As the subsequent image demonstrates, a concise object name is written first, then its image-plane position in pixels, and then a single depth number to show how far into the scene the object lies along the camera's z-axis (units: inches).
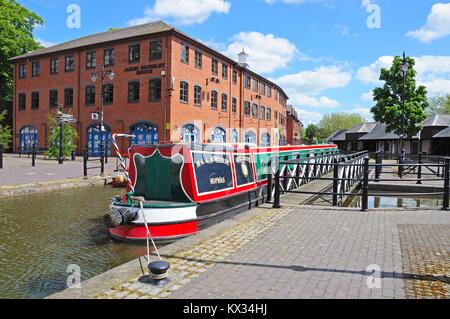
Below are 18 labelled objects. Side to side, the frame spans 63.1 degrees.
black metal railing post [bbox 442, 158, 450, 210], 314.0
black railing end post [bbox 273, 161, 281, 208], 330.0
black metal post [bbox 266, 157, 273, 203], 361.1
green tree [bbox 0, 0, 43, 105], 1488.7
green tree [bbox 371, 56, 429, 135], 1365.7
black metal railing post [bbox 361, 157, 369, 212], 309.5
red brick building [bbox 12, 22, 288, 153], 1095.6
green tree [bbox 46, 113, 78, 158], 1049.5
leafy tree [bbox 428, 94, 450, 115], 2586.1
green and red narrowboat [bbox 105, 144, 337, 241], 265.1
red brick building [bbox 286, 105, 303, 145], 2689.0
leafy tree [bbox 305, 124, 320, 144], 3396.7
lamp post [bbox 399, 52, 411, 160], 697.6
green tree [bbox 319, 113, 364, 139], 3358.0
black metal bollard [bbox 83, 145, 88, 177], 611.8
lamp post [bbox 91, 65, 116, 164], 976.3
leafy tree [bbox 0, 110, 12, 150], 1237.1
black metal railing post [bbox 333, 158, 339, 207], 360.7
